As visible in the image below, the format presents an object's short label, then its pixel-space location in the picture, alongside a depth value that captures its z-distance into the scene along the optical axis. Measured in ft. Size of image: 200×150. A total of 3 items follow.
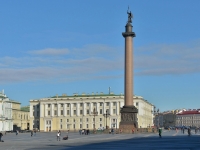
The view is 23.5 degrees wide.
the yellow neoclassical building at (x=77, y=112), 523.70
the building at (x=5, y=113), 462.60
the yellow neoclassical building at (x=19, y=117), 533.14
